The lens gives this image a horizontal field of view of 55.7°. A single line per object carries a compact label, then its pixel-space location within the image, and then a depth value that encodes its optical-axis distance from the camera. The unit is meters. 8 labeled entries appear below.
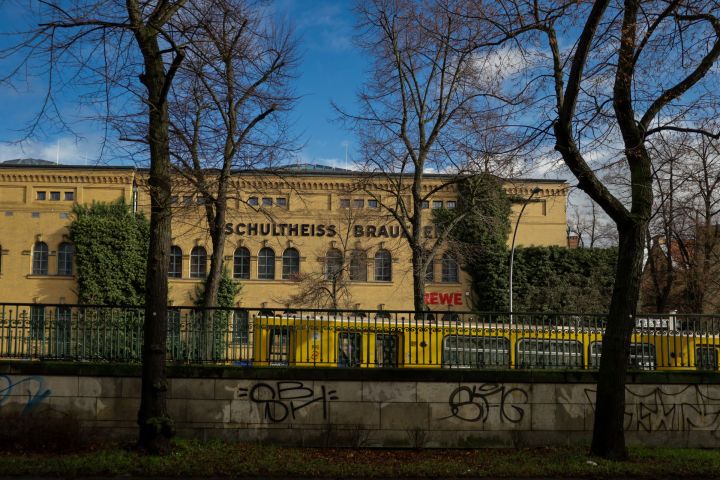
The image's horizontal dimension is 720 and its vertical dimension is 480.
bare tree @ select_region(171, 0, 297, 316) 13.17
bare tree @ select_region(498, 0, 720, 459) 9.99
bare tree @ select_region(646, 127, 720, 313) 31.86
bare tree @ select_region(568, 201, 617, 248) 46.55
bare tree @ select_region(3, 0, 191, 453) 9.74
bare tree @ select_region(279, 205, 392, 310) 33.81
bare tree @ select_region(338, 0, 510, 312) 21.19
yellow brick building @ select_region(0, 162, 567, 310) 41.88
